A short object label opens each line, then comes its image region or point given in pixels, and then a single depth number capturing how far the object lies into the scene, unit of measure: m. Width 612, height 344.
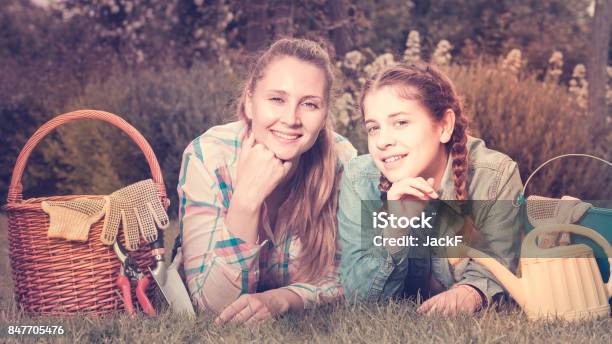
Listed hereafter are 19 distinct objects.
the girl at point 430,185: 2.60
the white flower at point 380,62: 5.95
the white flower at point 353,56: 6.49
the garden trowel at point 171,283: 2.59
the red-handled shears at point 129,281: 2.65
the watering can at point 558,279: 2.39
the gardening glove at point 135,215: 2.71
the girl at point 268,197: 2.62
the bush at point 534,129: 5.24
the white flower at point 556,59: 6.37
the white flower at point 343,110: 5.91
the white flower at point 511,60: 6.19
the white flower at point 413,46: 6.25
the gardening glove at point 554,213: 2.57
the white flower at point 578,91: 6.69
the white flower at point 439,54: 6.16
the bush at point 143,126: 5.98
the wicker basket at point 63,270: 2.71
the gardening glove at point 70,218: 2.66
